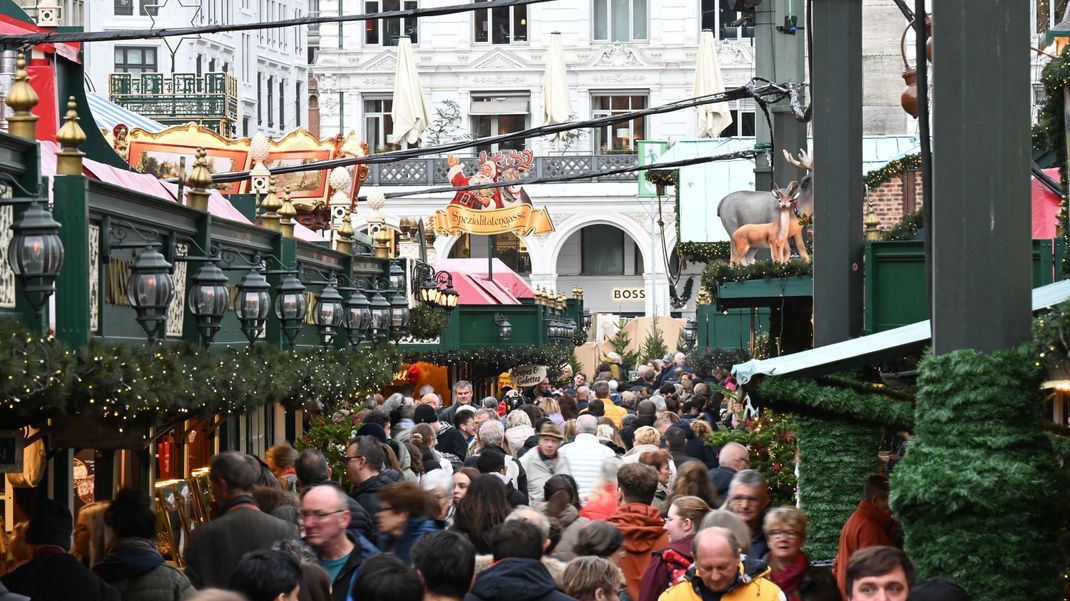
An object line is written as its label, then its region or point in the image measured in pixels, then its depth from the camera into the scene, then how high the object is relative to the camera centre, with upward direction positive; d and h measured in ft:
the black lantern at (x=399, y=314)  72.08 +0.21
